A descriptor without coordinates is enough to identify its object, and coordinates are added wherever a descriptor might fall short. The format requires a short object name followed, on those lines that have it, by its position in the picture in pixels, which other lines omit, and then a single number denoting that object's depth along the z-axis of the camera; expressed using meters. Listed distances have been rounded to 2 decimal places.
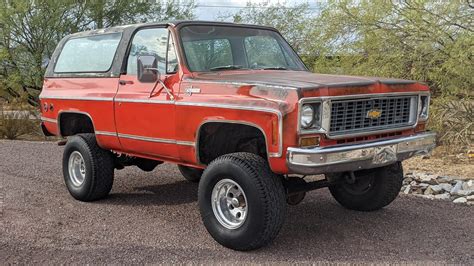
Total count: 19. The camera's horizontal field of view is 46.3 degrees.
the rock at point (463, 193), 7.11
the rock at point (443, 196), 7.05
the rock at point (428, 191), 7.35
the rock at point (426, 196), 7.12
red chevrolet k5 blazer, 4.50
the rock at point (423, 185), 7.61
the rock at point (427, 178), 7.91
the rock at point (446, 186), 7.40
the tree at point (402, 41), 10.25
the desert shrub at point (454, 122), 10.21
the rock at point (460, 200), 6.81
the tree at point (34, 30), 17.12
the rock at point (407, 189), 7.44
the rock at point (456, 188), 7.28
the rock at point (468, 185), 7.43
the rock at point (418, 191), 7.46
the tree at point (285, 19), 15.55
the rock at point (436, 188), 7.35
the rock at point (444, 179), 7.95
